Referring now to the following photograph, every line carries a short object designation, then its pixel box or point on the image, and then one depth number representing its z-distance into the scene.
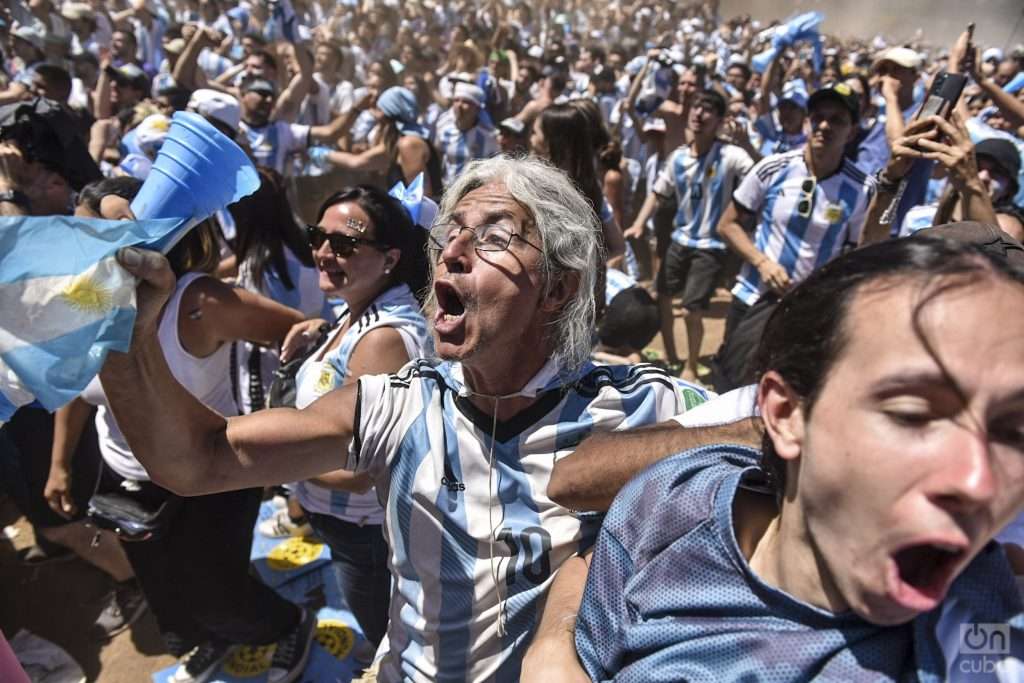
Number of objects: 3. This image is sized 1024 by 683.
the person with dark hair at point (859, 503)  0.74
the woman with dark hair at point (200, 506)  2.27
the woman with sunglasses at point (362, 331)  2.23
